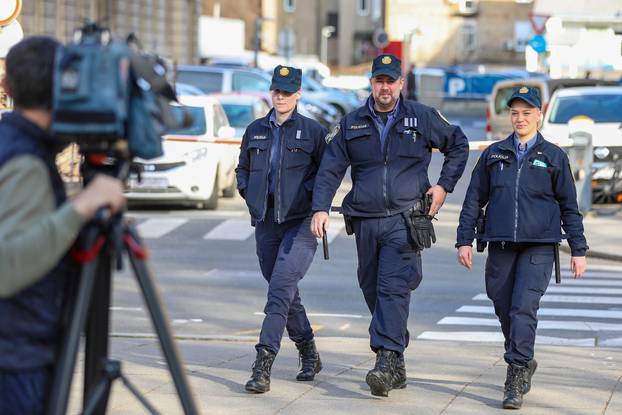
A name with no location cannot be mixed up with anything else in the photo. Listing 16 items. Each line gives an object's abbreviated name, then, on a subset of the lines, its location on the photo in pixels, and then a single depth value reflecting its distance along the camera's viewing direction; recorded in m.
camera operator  4.36
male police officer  8.77
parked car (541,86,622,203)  22.34
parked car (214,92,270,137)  26.67
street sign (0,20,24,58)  16.52
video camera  4.31
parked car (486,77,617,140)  31.14
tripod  4.31
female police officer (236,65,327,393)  9.02
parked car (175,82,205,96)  27.78
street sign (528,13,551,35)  38.19
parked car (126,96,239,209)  22.02
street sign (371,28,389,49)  55.88
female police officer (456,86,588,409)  8.46
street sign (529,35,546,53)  38.88
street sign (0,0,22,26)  16.44
